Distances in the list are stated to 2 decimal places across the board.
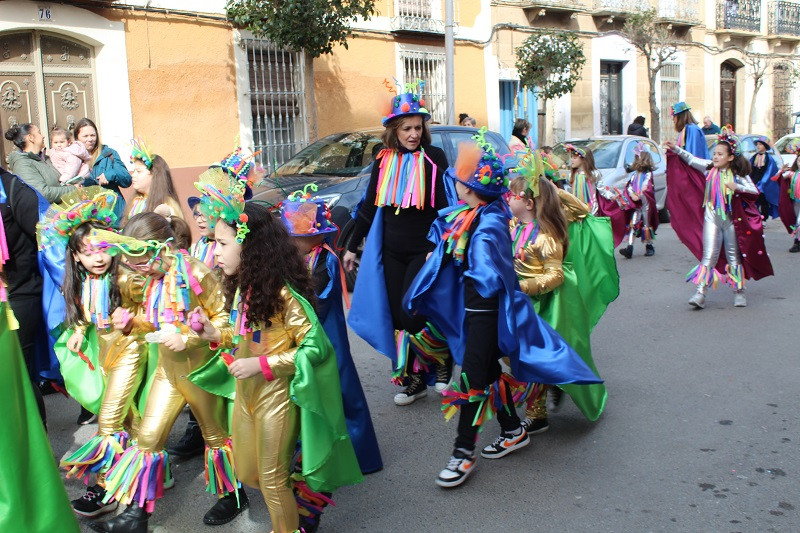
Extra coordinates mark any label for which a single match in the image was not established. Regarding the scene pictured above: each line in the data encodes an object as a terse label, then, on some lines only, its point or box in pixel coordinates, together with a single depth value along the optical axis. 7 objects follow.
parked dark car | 8.82
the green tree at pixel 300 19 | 13.23
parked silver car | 13.01
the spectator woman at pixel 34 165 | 6.62
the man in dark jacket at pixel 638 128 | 17.83
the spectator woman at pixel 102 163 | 6.66
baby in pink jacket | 7.35
